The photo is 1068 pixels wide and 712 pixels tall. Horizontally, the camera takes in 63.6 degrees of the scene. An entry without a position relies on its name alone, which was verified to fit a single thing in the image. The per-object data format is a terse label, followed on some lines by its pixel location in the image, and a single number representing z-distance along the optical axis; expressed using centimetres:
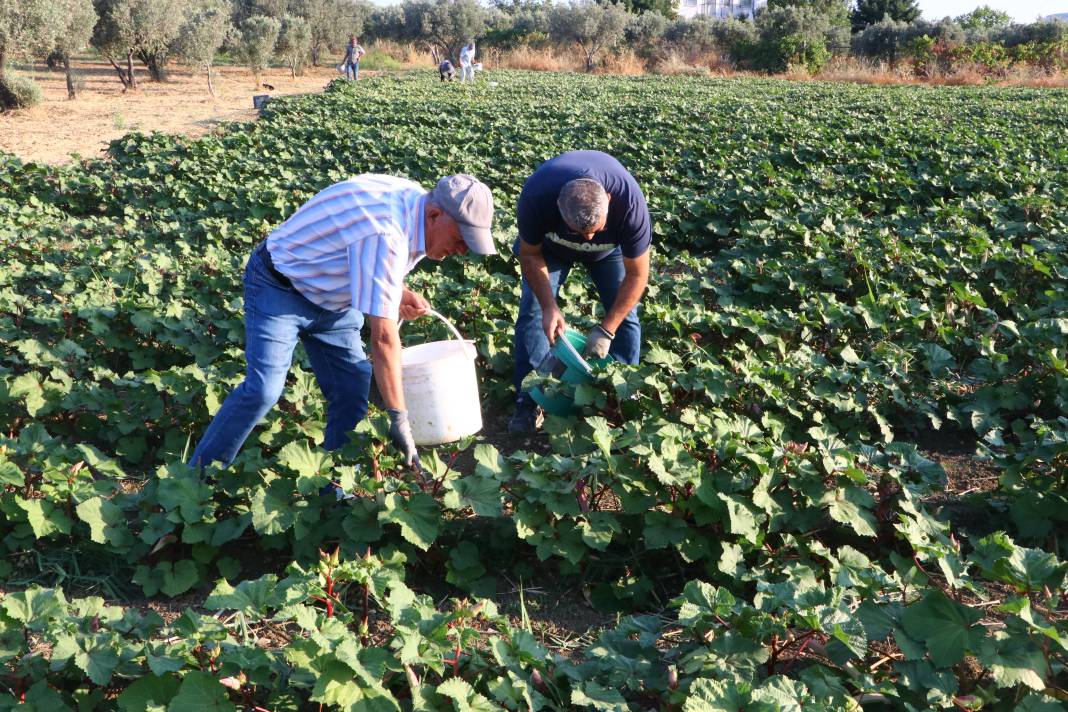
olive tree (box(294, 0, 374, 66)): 3972
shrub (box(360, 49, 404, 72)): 3850
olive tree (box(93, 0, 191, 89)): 2431
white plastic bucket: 359
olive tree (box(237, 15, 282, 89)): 2947
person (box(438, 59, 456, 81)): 2841
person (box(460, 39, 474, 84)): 2658
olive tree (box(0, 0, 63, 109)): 1792
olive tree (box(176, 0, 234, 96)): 2641
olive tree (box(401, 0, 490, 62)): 4447
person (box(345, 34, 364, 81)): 2750
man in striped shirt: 288
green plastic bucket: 407
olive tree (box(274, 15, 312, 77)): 3334
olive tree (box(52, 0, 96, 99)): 2059
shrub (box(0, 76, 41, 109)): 1806
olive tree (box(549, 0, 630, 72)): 4447
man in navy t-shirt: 363
